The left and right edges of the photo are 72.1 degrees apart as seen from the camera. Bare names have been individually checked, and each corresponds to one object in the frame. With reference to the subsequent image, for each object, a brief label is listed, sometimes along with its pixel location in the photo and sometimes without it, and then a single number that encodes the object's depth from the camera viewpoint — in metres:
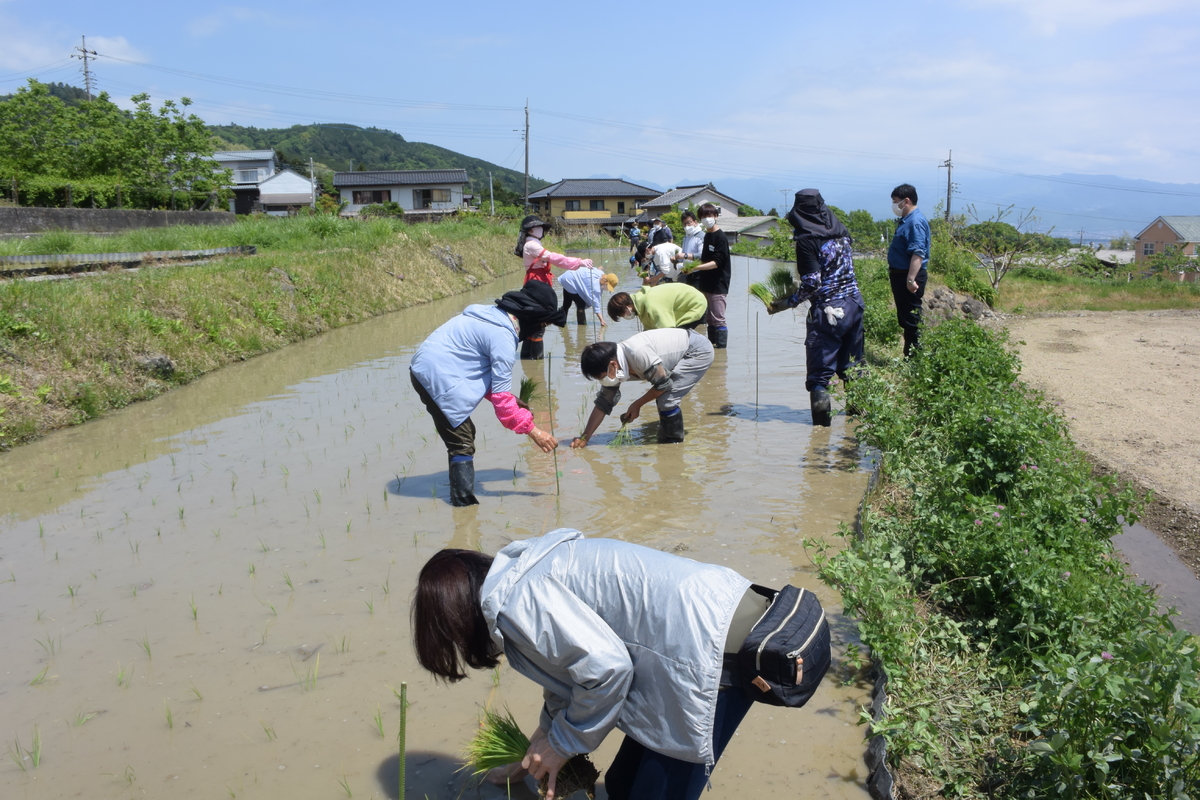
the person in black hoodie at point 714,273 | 9.54
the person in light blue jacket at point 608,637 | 1.83
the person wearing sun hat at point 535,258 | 8.80
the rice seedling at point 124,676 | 3.23
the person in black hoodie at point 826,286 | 6.32
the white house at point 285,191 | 59.78
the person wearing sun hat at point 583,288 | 11.66
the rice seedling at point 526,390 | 5.89
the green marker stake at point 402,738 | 1.69
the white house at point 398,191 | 59.19
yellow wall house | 61.47
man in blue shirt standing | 6.84
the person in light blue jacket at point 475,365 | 4.76
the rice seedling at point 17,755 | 2.77
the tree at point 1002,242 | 16.69
